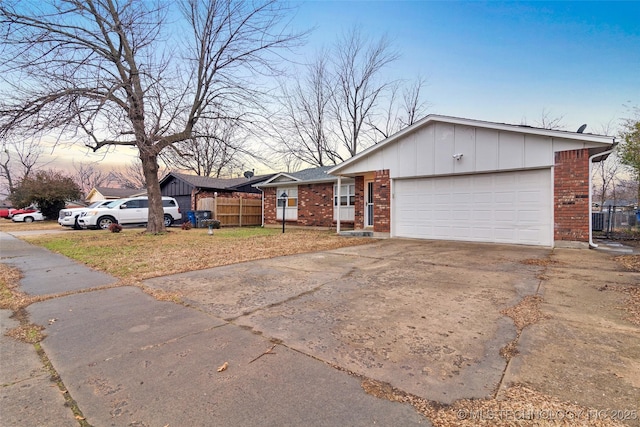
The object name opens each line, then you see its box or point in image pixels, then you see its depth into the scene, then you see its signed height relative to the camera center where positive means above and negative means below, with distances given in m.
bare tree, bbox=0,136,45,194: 37.97 +5.76
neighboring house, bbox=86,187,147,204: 34.69 +2.19
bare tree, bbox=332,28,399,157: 23.06 +11.02
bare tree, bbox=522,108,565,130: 21.23 +6.72
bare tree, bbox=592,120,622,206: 21.49 +2.71
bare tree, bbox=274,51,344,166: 24.55 +8.42
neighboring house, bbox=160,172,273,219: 20.27 +1.64
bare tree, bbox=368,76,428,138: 23.92 +8.62
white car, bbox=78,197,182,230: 15.40 -0.14
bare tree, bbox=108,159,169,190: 44.72 +5.73
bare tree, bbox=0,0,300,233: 8.75 +4.98
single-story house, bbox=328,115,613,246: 7.70 +0.92
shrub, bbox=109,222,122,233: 13.42 -0.76
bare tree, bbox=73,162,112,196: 53.97 +6.32
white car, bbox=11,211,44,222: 27.00 -0.53
